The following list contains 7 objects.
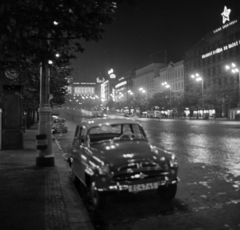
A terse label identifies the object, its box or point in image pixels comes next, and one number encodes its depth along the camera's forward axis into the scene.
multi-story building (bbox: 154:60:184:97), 98.44
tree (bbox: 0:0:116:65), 5.11
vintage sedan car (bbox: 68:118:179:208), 6.13
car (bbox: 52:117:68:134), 28.70
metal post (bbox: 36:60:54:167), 10.58
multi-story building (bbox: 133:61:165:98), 119.62
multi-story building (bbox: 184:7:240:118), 66.75
